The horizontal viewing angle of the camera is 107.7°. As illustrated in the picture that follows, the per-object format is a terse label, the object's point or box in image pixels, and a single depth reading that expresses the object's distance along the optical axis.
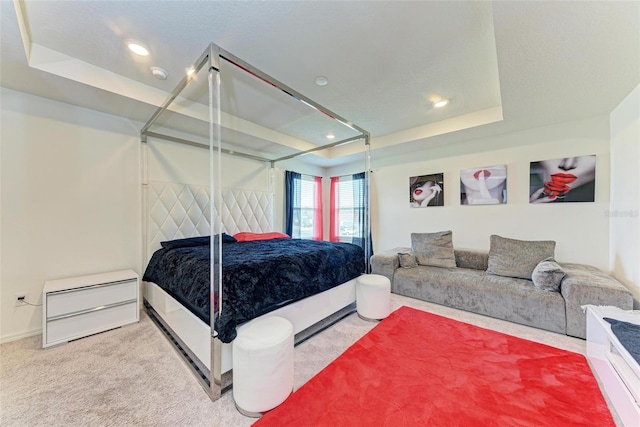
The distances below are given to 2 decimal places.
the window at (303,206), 5.02
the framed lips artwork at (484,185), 3.55
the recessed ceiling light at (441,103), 2.96
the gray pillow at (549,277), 2.49
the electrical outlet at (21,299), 2.32
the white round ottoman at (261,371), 1.44
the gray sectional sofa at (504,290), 2.26
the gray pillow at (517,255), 2.89
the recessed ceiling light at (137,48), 1.95
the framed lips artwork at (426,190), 4.14
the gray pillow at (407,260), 3.59
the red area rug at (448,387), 1.42
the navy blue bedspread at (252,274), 1.76
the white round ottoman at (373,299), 2.67
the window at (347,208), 5.25
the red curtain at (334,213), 5.73
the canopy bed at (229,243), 1.73
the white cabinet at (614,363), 1.31
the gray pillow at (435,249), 3.54
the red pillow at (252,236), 3.79
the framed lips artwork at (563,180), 2.96
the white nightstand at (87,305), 2.17
